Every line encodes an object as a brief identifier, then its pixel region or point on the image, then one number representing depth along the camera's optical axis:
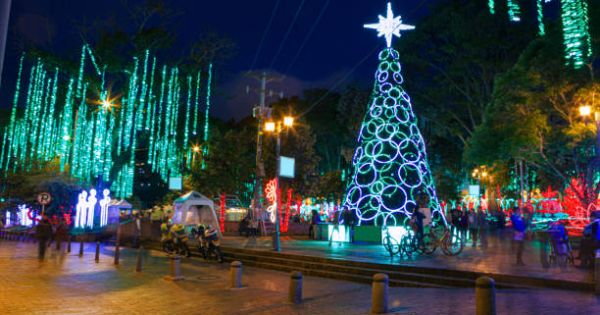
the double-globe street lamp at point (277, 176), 17.30
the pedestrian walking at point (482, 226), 18.55
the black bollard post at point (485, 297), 7.17
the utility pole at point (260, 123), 26.38
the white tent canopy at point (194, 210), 24.59
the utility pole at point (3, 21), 4.68
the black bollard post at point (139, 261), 14.43
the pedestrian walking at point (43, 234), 17.34
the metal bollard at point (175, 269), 12.84
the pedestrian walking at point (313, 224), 25.76
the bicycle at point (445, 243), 15.75
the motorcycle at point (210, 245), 17.75
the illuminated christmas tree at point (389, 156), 21.16
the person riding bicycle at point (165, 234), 20.18
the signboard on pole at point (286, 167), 17.97
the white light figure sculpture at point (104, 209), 34.81
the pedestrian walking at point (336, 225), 21.08
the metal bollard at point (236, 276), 11.50
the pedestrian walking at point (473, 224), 20.16
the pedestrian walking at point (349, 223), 21.02
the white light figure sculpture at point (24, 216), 38.56
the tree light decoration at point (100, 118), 33.69
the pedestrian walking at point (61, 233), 20.03
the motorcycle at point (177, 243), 19.61
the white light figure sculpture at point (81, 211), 33.03
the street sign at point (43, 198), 20.81
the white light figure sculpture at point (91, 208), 33.44
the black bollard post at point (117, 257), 16.22
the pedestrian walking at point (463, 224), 19.59
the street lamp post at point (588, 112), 18.28
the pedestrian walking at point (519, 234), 13.26
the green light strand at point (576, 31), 14.33
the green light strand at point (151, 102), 34.12
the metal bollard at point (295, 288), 9.55
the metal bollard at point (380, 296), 8.33
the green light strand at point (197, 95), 36.47
